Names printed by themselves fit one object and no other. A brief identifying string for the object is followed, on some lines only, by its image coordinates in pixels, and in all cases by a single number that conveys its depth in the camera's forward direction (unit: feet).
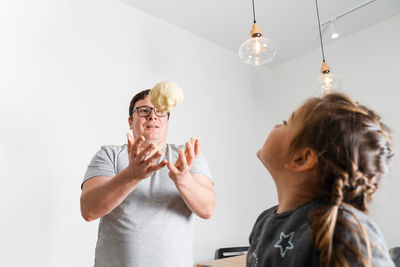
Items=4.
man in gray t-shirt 3.08
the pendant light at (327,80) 6.52
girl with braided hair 1.71
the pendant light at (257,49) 5.37
